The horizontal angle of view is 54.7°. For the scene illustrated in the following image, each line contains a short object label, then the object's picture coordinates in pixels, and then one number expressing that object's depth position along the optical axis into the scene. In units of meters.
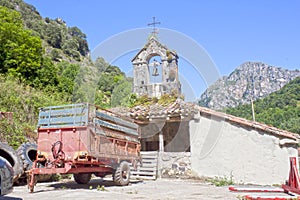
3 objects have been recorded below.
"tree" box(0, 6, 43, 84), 20.72
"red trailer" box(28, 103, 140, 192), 6.65
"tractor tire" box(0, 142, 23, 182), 7.41
